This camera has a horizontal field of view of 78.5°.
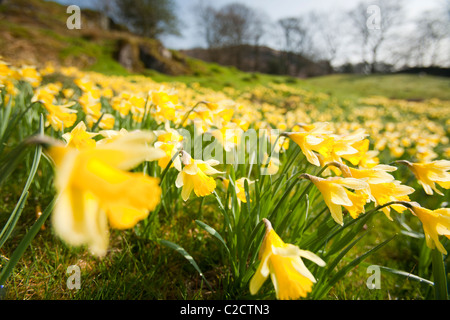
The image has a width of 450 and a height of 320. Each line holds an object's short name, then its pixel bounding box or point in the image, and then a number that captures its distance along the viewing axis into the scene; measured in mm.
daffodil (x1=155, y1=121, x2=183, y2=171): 269
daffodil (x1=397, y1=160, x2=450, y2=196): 268
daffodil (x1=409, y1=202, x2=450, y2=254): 221
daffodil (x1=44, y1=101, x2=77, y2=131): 319
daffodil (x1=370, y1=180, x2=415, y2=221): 239
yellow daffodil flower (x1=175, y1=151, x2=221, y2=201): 247
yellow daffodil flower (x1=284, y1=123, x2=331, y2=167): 264
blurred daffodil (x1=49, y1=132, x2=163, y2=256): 125
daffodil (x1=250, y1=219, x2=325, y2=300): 180
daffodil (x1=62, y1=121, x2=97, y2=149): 242
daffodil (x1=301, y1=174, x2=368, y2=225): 210
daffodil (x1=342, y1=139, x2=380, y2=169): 275
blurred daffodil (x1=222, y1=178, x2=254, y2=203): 293
